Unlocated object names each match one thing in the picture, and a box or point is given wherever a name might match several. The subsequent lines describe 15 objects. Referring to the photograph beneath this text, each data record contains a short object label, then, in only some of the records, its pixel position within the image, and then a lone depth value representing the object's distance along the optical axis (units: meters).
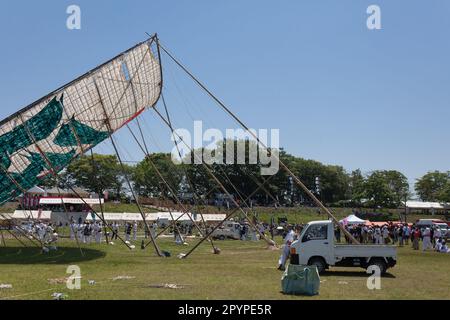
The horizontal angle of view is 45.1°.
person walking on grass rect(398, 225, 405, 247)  44.41
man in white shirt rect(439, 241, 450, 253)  37.75
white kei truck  21.84
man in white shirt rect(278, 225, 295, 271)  23.19
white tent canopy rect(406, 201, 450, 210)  121.83
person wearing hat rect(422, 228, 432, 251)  39.75
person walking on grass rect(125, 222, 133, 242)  48.09
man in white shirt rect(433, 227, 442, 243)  40.71
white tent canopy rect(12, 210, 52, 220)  78.57
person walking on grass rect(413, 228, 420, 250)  39.87
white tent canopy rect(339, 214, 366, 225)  58.13
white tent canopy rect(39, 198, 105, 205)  91.12
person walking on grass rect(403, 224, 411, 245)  45.00
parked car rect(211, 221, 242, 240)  54.19
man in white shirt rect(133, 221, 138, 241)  51.17
